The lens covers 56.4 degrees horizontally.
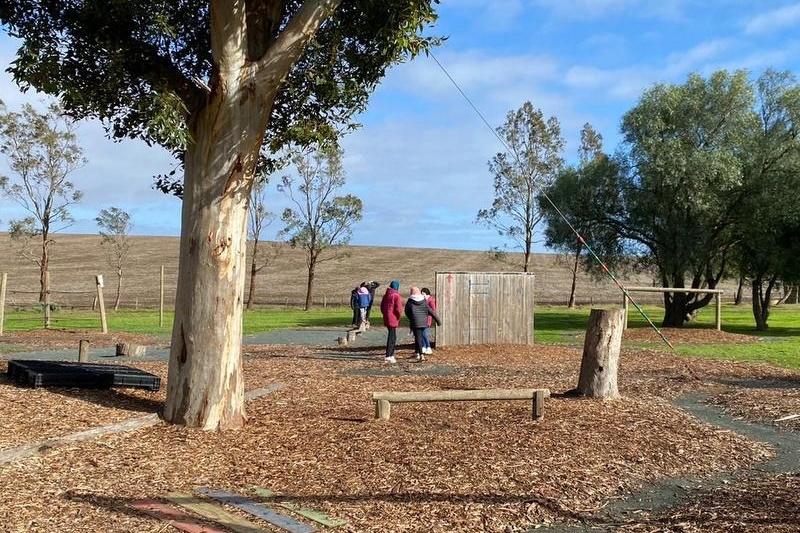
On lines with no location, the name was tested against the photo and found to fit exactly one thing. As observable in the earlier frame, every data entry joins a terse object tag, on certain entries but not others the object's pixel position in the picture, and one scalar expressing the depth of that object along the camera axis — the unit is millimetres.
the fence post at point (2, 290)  22862
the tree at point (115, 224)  49188
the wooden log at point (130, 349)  16720
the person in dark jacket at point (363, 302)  26359
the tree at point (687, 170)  28078
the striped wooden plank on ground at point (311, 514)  4980
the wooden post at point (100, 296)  23359
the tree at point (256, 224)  47812
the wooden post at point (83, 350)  13188
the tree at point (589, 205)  31969
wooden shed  18875
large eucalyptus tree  7492
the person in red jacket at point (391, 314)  15508
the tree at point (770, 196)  27734
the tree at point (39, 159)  37656
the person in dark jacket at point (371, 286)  28109
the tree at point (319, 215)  48875
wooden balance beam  8062
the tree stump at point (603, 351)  9773
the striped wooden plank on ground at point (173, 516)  4809
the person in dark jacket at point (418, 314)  15633
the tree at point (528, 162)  47406
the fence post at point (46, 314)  26188
